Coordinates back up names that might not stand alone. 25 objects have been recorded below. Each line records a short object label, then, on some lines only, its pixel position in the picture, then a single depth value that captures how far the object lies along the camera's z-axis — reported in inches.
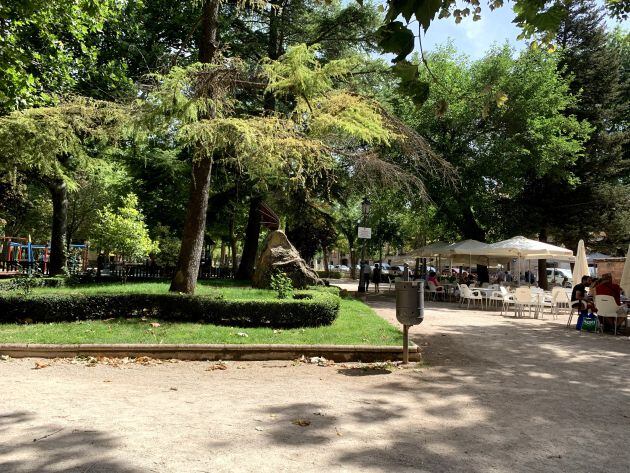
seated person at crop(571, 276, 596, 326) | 487.7
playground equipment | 673.0
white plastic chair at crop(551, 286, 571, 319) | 596.4
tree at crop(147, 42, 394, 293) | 348.5
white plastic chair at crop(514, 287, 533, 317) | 572.1
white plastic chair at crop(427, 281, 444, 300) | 831.1
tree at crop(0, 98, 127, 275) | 401.1
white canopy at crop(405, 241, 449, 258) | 852.6
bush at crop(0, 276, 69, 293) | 395.4
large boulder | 556.4
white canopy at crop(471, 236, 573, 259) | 681.6
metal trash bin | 278.5
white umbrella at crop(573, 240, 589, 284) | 598.2
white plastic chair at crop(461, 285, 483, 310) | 681.0
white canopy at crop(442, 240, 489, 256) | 760.2
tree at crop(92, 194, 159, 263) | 568.7
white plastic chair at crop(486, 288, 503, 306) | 675.4
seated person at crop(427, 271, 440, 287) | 838.8
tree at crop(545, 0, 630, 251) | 1048.2
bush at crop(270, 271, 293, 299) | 418.9
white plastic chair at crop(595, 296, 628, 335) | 438.9
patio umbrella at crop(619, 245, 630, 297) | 475.8
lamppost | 710.5
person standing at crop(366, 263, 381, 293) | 1009.5
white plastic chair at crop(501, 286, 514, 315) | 630.1
